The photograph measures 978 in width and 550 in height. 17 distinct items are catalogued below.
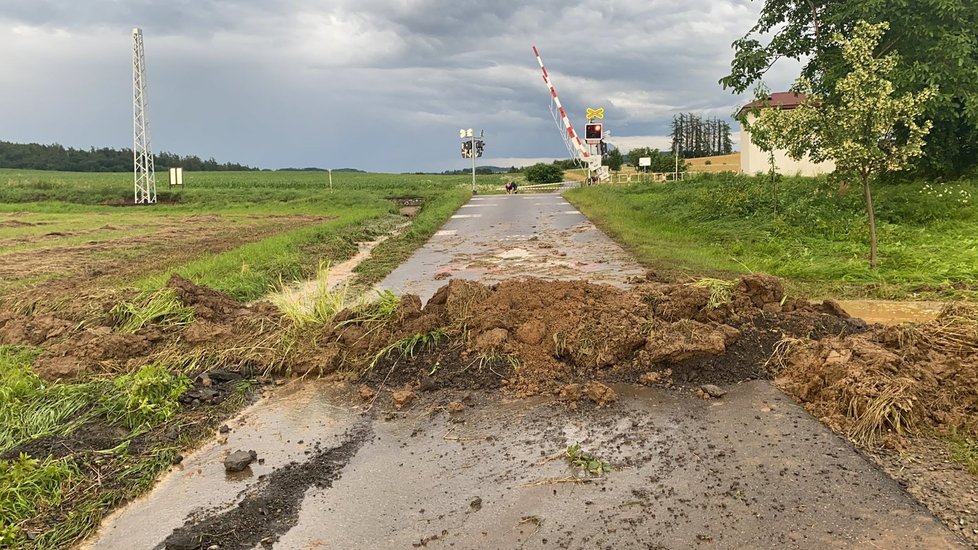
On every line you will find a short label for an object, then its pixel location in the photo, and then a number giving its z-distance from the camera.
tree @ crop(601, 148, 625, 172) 82.26
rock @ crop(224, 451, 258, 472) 4.48
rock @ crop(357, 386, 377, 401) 5.85
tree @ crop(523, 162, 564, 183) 64.75
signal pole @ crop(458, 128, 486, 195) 44.88
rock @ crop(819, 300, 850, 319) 7.00
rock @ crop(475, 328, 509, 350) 6.32
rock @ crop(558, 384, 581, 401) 5.52
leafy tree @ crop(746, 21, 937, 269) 9.62
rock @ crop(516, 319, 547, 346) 6.38
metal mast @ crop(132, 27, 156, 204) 36.09
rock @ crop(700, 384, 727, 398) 5.48
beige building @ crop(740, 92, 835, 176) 36.34
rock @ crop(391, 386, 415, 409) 5.64
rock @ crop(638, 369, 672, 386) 5.83
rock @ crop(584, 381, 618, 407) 5.42
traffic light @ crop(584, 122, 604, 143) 48.62
